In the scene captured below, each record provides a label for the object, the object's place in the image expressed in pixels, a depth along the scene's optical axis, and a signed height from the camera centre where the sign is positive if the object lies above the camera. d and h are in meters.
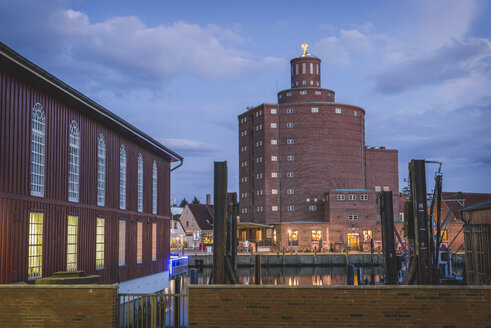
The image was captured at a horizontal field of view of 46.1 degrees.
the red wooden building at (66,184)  19.39 +1.62
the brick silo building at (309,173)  86.94 +7.63
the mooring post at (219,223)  17.72 -0.06
